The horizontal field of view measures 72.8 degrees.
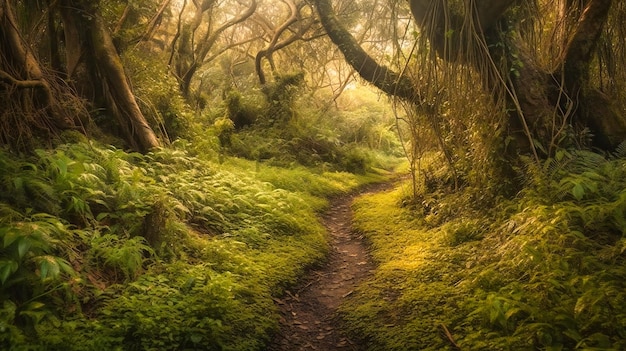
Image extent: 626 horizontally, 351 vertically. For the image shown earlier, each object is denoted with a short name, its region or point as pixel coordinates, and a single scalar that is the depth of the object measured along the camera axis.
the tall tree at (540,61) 5.84
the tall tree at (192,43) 13.71
